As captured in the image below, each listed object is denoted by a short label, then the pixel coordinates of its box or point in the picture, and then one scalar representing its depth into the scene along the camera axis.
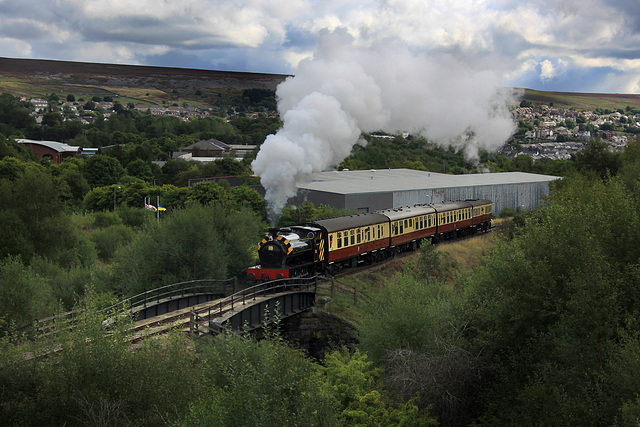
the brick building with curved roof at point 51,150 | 135.38
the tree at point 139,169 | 104.47
